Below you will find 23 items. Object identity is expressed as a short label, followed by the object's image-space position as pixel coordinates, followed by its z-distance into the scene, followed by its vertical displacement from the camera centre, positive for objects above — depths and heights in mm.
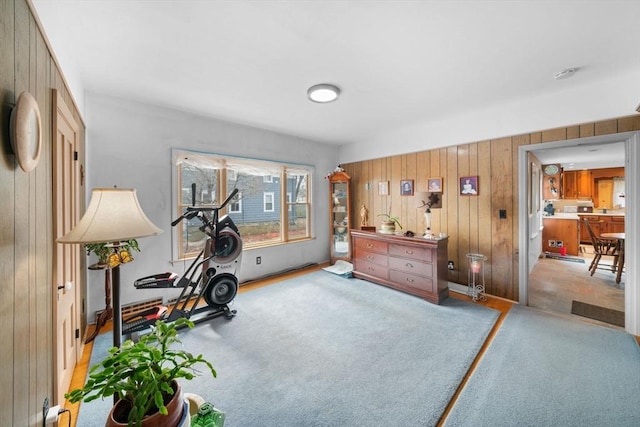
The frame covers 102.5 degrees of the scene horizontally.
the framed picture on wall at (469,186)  3596 +384
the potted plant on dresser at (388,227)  3965 -212
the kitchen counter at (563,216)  5785 -95
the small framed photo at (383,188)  4688 +475
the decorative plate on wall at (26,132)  912 +324
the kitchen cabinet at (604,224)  6289 -309
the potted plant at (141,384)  779 -536
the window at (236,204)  3986 +166
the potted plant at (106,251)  2252 -318
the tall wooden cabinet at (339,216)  5133 -47
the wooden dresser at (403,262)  3334 -711
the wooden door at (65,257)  1460 -298
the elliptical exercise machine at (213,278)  2648 -685
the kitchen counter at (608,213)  6382 -46
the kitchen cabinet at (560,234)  5715 -518
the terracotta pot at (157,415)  800 -648
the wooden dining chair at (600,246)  4355 -606
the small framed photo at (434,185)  3961 +439
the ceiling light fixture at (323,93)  2732 +1344
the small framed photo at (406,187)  4336 +449
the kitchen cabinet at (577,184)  6941 +752
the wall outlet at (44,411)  1225 -944
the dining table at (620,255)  3897 -678
